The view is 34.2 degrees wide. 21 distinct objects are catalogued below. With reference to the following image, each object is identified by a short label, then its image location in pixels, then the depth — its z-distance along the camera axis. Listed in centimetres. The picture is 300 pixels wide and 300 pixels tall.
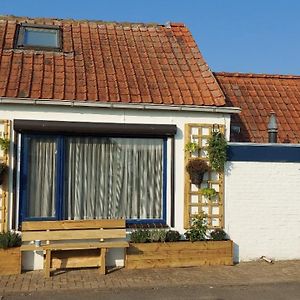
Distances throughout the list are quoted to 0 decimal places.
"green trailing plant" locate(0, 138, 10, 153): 870
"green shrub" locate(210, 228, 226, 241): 936
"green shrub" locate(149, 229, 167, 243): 903
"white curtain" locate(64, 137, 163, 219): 929
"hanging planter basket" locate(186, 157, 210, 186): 930
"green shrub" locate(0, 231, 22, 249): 832
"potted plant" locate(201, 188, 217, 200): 944
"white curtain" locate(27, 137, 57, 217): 909
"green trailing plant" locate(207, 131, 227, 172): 945
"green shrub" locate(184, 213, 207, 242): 923
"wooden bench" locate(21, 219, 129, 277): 832
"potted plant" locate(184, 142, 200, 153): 941
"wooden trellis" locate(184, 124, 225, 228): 950
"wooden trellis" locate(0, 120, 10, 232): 875
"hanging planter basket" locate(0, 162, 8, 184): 861
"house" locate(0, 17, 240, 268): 897
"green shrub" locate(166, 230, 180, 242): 913
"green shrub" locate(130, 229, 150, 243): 898
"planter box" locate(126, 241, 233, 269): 887
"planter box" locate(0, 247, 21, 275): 832
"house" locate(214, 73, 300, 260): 970
